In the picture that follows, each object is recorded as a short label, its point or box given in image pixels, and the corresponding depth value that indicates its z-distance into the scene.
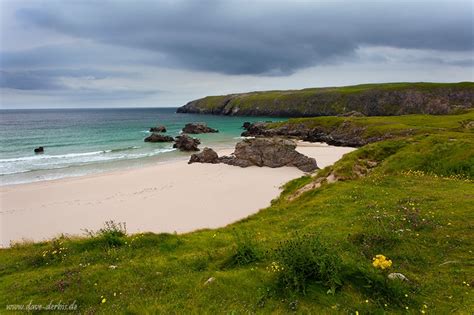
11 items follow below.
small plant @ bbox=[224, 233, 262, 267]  10.75
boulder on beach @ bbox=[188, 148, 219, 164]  51.06
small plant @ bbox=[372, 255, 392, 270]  7.75
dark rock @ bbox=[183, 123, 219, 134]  109.76
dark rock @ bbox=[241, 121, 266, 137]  99.62
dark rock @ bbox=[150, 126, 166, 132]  112.12
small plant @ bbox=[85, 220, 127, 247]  13.73
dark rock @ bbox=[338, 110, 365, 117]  111.75
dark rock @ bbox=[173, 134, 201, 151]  71.25
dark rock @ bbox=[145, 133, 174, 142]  87.75
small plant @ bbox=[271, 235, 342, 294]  8.48
